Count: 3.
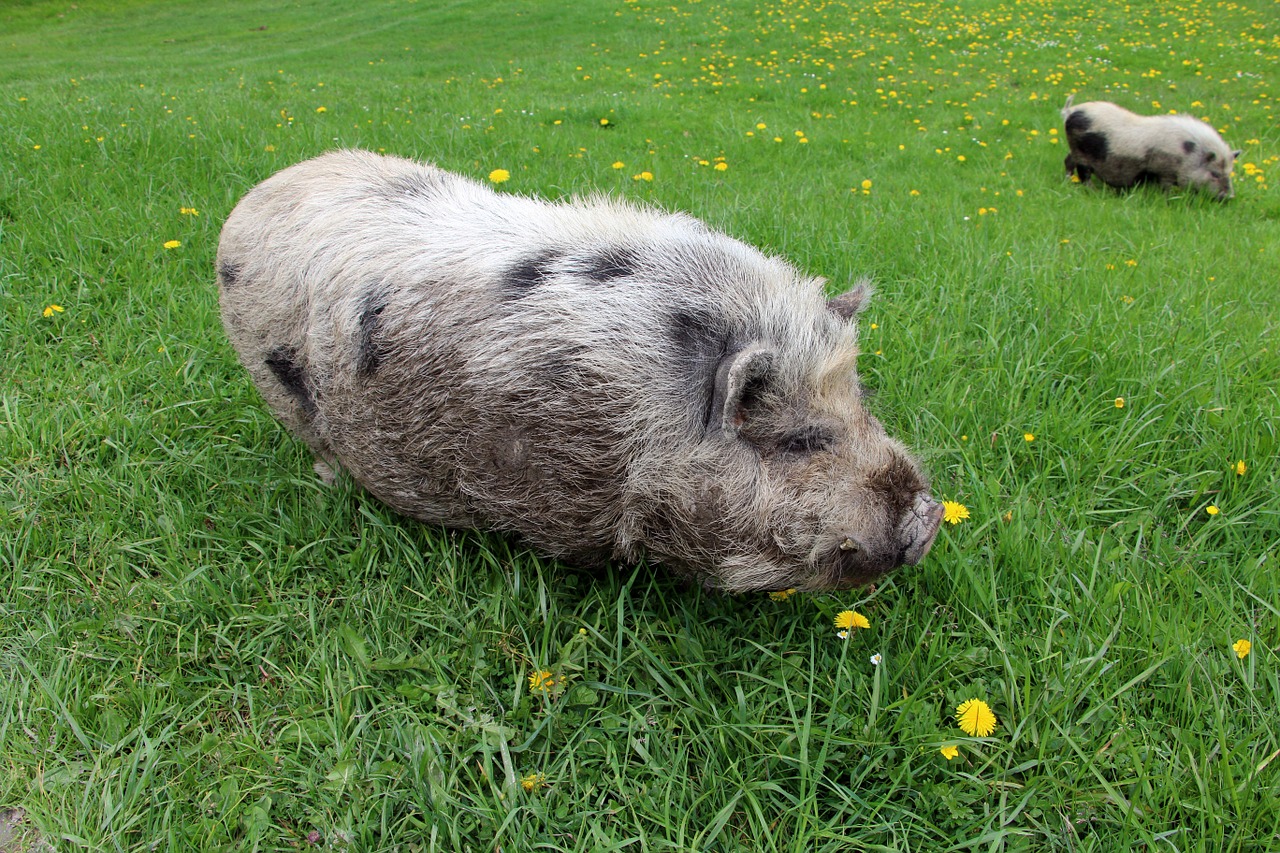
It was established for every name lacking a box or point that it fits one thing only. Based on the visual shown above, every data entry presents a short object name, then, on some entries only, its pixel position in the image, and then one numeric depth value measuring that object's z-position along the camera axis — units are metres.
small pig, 6.88
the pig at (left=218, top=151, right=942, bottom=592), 2.33
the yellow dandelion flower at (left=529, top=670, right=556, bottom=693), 2.47
